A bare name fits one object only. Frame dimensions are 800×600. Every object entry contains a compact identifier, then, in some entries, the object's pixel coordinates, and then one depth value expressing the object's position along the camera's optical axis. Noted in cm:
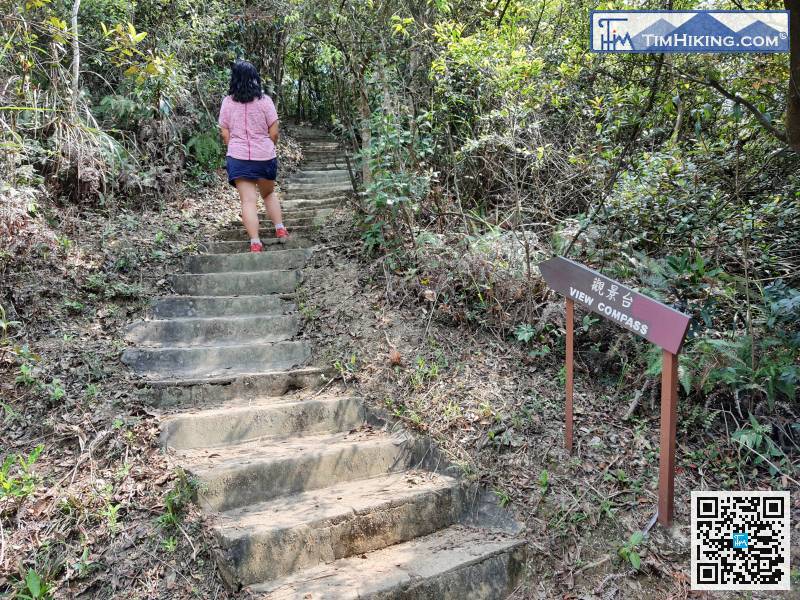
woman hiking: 551
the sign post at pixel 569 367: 342
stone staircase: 278
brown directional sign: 269
